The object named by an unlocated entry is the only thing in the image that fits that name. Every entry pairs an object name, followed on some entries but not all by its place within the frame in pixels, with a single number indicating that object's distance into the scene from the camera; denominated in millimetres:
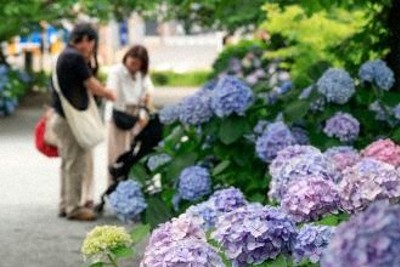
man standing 9641
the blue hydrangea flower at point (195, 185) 6191
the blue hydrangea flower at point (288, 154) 4070
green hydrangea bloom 3373
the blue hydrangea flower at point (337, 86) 6258
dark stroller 10008
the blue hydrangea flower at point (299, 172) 3705
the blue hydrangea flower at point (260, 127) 6414
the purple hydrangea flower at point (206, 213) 3582
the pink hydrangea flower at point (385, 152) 4252
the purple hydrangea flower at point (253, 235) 2932
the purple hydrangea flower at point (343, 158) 4210
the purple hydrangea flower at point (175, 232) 3026
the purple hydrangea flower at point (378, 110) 6480
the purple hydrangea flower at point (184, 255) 2855
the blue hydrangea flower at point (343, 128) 6148
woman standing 10742
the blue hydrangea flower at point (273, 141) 5828
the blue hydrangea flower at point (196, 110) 6473
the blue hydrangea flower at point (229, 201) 3639
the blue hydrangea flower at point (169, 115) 7109
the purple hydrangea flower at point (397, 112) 6270
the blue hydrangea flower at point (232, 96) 6047
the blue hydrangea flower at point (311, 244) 3016
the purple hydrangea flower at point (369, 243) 1812
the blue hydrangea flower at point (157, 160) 7035
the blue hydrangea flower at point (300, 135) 6355
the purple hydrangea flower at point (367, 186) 3170
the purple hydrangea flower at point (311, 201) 3299
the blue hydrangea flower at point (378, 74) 6391
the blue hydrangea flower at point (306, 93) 6534
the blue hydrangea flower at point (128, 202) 6484
